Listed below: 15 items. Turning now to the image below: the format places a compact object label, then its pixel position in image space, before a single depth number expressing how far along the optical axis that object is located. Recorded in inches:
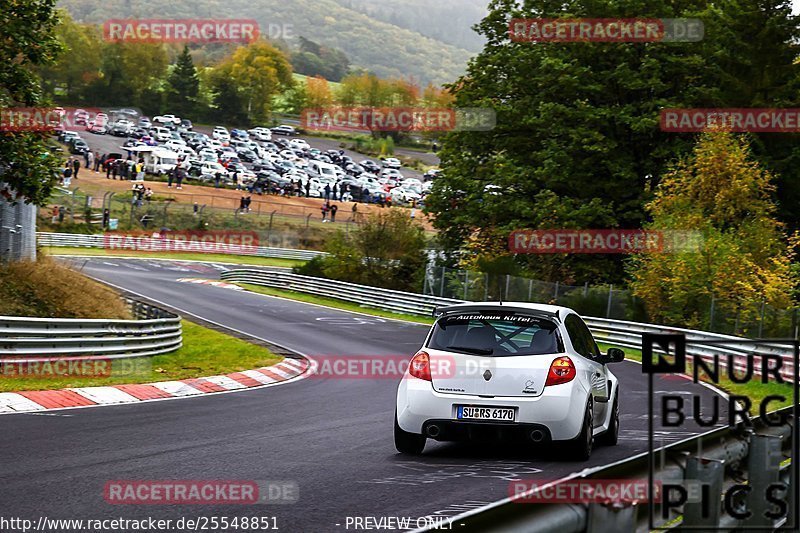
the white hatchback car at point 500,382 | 410.0
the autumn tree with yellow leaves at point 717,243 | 1316.4
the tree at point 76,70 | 5821.9
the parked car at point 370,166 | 4685.0
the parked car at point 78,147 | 3727.9
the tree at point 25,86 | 848.9
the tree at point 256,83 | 6176.2
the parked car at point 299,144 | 4879.4
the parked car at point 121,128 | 4513.5
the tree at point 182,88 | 5669.3
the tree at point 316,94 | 7081.2
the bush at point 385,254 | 1863.9
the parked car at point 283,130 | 5521.7
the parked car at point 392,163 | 4896.7
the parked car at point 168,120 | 5049.2
